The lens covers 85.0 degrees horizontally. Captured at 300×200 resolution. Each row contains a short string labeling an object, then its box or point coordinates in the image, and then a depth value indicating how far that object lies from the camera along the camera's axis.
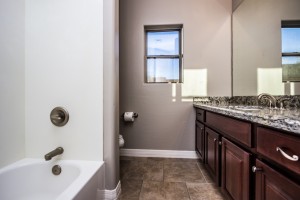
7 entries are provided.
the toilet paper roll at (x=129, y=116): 2.41
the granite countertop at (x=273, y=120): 0.63
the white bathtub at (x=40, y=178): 1.17
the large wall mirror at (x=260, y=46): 1.54
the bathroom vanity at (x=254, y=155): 0.66
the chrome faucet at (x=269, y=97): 1.57
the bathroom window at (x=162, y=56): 2.59
